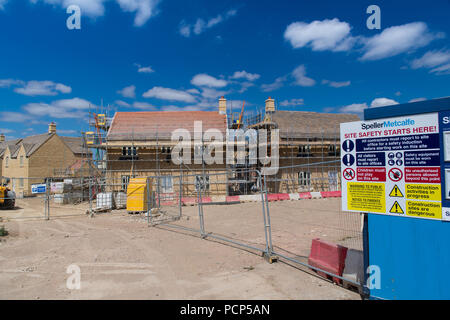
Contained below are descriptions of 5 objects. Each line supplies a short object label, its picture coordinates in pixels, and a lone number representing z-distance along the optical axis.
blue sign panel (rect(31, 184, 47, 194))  27.64
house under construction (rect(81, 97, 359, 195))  21.75
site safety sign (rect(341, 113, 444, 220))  4.12
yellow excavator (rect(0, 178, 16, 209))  19.57
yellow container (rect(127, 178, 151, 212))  15.46
